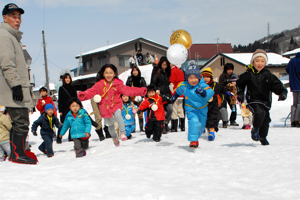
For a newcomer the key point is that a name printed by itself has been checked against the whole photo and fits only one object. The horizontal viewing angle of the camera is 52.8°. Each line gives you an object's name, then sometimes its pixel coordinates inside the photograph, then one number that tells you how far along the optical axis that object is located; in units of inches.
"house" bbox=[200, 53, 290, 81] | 1648.6
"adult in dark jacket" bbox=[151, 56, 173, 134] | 359.9
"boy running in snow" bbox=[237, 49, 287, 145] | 238.4
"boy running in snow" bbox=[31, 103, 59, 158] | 288.0
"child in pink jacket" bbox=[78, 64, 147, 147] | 259.4
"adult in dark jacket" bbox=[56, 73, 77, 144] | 400.5
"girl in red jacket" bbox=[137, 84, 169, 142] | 309.7
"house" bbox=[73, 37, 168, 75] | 1526.8
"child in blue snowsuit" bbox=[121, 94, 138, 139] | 357.3
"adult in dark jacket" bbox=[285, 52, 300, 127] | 377.1
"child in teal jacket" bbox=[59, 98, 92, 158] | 278.5
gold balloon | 426.0
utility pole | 1348.1
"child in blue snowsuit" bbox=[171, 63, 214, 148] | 239.8
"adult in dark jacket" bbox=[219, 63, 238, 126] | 399.5
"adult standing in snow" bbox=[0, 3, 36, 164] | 188.1
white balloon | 356.5
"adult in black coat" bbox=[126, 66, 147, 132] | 388.2
